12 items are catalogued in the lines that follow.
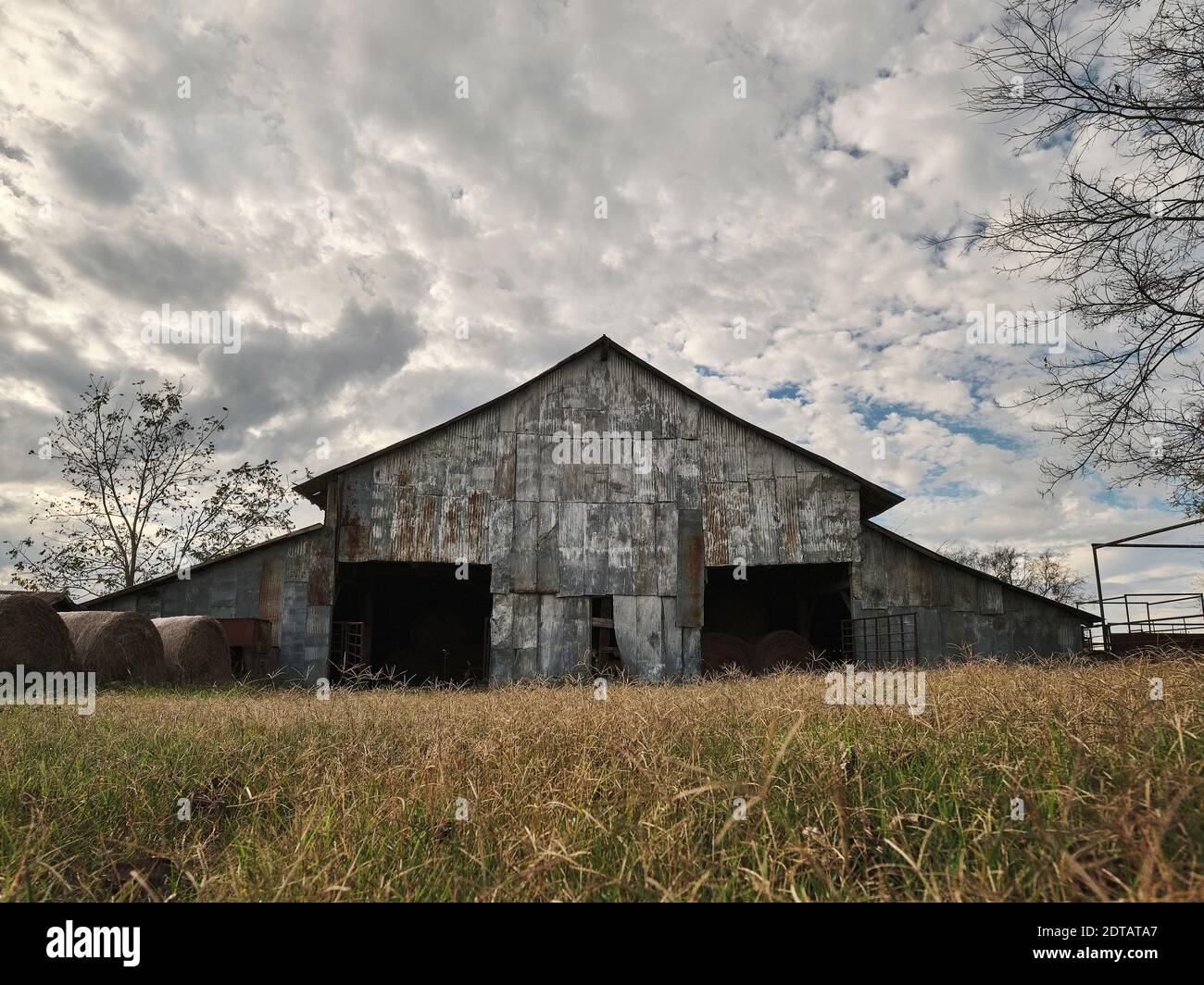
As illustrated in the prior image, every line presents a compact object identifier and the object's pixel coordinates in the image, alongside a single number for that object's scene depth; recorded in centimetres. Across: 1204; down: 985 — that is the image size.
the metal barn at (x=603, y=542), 1530
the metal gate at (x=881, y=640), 1569
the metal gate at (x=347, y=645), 1652
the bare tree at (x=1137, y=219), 740
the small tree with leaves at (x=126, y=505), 2639
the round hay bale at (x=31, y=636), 1100
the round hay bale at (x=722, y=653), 1633
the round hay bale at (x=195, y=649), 1331
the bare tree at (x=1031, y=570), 4347
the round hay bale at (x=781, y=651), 1639
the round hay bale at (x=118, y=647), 1219
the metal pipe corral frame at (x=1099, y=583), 1309
